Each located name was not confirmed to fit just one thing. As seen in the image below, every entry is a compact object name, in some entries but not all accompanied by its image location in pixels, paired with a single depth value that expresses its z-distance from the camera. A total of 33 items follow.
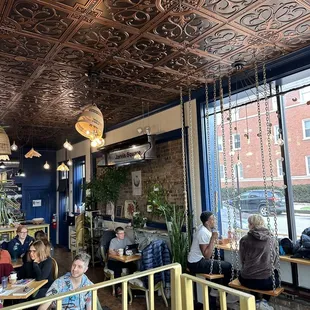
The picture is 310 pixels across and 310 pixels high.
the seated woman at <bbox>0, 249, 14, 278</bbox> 3.86
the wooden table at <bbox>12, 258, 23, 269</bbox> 4.48
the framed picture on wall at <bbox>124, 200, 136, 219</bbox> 5.89
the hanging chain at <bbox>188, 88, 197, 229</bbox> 4.37
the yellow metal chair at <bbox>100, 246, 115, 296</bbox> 4.88
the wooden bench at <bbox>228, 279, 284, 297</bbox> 2.97
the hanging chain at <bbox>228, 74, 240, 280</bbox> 3.51
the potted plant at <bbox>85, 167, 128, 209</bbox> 6.25
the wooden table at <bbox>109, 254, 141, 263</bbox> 4.49
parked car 3.70
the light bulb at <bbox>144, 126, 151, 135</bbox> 5.44
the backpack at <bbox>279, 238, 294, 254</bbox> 3.40
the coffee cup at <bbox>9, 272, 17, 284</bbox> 3.51
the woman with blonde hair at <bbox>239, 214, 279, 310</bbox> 3.10
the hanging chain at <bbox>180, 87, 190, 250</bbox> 4.12
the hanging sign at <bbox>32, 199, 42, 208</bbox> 9.60
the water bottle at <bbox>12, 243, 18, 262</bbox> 4.91
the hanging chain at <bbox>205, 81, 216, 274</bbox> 4.26
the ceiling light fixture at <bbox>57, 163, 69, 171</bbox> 7.93
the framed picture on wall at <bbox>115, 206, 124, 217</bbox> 6.33
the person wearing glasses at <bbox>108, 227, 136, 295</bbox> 4.85
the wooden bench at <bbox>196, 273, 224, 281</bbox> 3.48
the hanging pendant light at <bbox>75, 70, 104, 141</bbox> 2.81
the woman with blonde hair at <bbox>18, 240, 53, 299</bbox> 3.67
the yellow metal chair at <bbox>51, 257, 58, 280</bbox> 3.98
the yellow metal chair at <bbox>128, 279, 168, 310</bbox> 4.19
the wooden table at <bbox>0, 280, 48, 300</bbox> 3.12
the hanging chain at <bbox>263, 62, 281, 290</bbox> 3.00
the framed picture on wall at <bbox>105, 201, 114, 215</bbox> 6.69
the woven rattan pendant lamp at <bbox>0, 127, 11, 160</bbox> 3.30
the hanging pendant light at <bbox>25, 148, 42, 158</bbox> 6.63
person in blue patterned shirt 2.64
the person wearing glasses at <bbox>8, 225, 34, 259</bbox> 4.95
